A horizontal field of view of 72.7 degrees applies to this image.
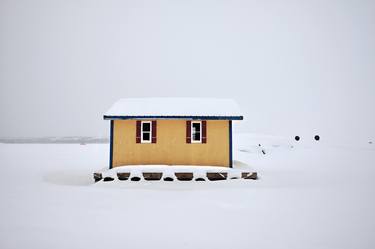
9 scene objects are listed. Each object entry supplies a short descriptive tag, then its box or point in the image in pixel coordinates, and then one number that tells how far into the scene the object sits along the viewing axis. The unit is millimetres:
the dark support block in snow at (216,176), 13094
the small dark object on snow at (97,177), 12880
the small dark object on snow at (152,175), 12938
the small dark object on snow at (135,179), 12872
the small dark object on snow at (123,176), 12914
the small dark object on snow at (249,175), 13383
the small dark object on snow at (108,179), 12805
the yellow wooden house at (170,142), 14297
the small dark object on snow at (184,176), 12922
